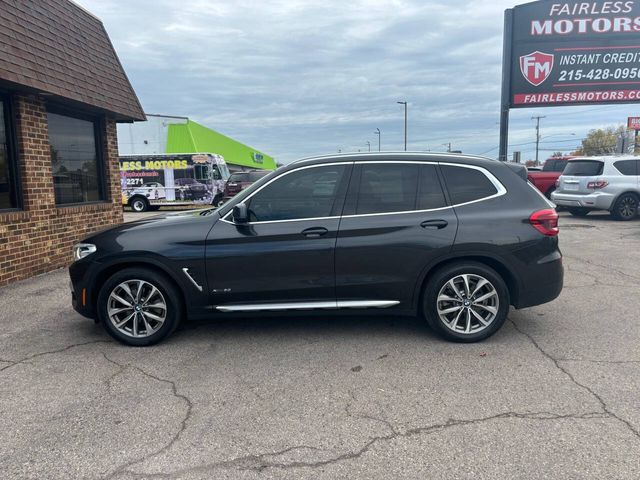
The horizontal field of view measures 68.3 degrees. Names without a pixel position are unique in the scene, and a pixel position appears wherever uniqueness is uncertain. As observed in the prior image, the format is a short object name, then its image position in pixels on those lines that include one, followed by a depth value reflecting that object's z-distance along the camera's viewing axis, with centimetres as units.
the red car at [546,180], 1688
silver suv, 1291
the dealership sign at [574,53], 1622
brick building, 682
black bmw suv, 425
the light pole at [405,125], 4424
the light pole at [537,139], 7394
